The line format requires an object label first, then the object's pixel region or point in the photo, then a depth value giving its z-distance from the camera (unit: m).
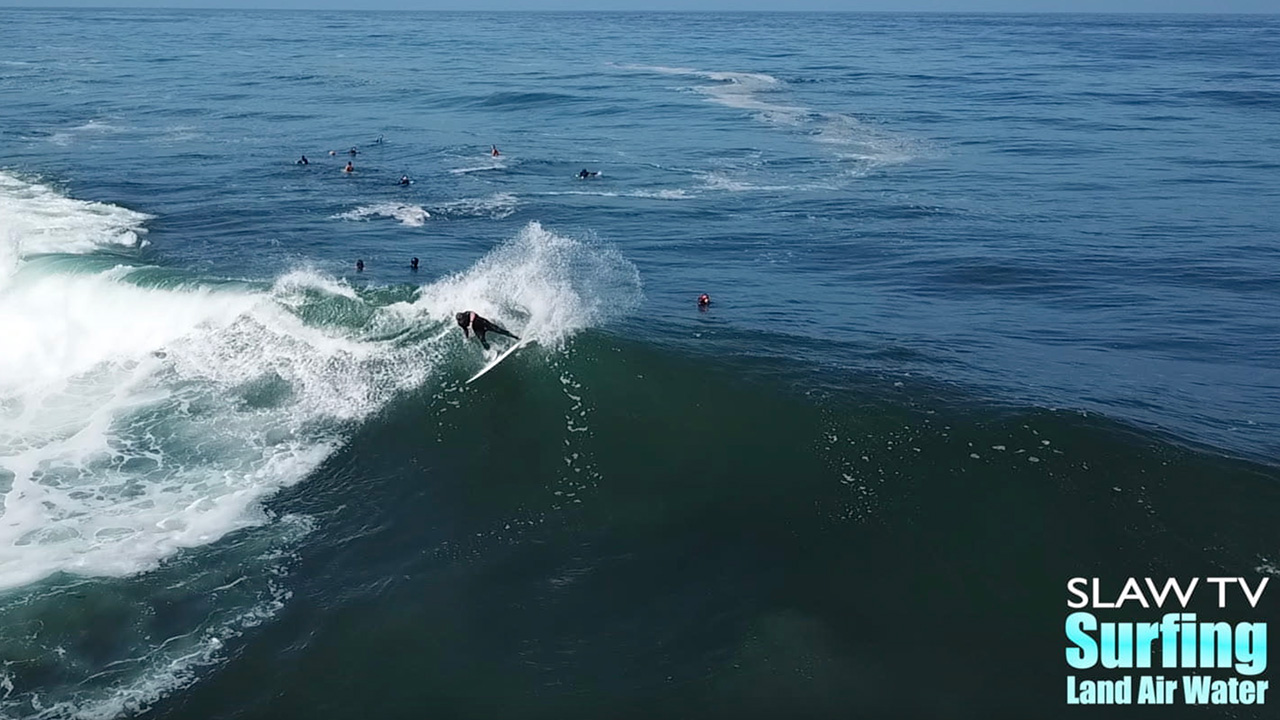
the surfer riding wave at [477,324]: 24.91
